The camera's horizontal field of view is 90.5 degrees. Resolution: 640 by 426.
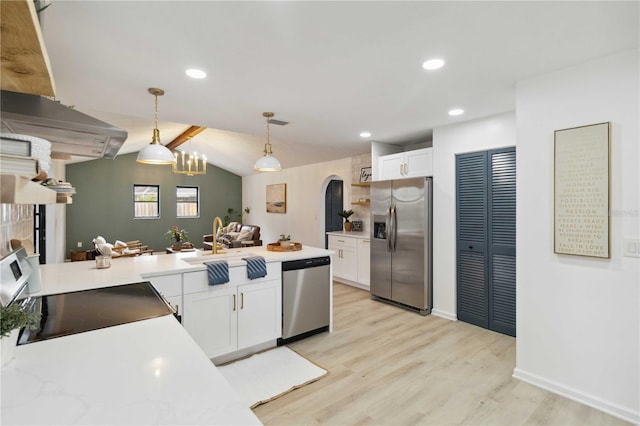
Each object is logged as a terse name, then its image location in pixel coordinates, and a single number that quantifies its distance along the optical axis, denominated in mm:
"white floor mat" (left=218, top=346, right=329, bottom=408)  2338
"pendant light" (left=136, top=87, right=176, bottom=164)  2568
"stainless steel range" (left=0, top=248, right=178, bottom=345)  1269
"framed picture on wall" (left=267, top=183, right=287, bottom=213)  8250
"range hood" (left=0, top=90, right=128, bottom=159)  1260
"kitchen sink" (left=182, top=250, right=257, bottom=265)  2898
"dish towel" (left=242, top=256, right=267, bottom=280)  2844
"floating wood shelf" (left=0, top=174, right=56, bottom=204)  728
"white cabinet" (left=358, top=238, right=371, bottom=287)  5184
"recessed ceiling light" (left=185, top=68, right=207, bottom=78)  2291
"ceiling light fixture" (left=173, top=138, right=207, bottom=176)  9508
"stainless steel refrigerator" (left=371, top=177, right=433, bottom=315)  3975
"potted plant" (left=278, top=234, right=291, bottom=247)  3548
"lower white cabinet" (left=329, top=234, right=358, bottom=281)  5434
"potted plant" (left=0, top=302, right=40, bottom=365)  859
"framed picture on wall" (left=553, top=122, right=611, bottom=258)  2084
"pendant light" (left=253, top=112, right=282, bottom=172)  3211
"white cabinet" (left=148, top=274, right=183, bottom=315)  2412
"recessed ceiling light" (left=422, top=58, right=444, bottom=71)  2141
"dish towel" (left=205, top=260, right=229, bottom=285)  2631
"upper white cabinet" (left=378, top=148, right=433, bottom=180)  4082
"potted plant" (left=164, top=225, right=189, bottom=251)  6623
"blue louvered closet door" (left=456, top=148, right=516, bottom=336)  3318
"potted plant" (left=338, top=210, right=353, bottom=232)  6020
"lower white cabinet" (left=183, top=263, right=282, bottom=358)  2604
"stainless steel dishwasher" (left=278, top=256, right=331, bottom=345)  3146
